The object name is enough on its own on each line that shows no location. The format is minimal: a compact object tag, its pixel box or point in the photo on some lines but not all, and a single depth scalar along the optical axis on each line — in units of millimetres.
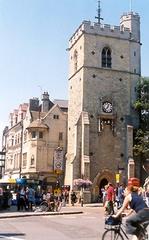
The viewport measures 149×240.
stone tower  34936
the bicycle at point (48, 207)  21109
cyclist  7129
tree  35281
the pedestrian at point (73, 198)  30442
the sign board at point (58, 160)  32565
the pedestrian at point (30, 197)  23212
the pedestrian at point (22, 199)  22891
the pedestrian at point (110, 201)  17641
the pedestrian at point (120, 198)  21813
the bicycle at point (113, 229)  7370
